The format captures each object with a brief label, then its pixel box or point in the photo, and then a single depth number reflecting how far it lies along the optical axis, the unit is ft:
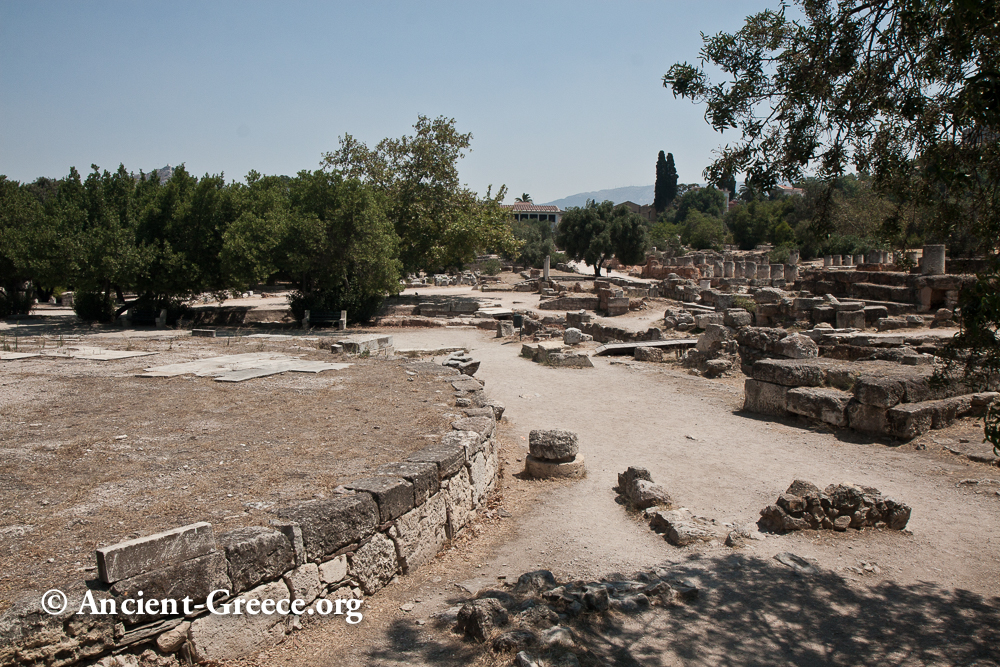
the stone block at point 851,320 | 62.03
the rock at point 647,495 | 21.21
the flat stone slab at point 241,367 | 31.71
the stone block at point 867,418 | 29.35
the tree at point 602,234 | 139.85
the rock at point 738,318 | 56.29
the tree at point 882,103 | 14.40
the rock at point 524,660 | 11.42
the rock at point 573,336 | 59.36
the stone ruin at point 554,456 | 24.56
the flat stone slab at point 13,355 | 35.93
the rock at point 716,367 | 44.42
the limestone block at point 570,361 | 48.16
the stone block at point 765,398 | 33.71
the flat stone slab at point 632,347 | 54.34
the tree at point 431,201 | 82.94
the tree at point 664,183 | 313.53
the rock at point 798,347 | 41.52
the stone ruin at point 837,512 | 19.66
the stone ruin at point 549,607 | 12.12
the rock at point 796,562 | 17.16
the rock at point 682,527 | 18.74
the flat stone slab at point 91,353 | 37.14
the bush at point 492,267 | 147.42
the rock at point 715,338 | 47.85
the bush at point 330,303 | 68.44
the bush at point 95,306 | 65.51
